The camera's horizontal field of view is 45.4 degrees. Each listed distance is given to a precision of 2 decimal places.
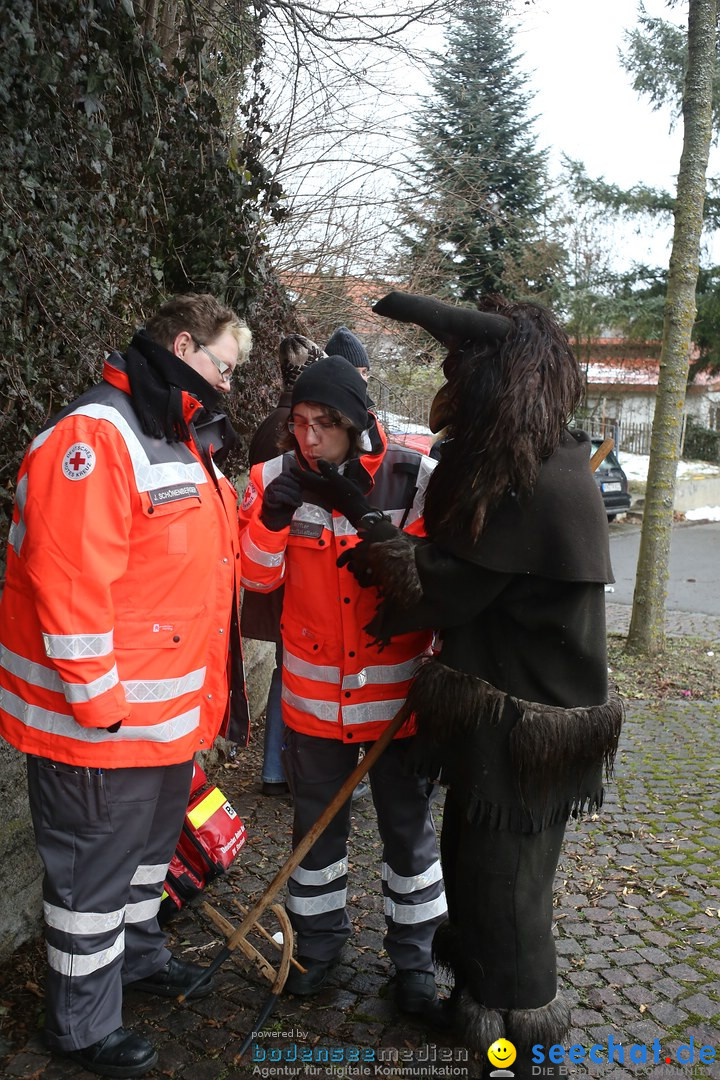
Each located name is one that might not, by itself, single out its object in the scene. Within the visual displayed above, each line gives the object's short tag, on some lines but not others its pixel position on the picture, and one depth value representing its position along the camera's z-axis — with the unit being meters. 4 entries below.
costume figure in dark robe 2.13
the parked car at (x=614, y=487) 16.52
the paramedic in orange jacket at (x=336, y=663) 2.71
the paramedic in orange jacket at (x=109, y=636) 2.22
